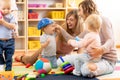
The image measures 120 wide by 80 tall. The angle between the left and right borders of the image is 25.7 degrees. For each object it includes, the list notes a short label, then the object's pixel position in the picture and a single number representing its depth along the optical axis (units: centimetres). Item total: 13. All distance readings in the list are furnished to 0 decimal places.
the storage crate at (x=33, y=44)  416
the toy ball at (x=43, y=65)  227
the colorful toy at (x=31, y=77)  206
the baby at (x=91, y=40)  215
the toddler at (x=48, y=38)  249
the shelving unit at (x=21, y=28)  407
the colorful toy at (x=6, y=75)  202
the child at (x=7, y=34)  229
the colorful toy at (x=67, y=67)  232
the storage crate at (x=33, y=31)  415
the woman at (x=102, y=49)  219
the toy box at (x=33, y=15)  412
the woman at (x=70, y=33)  262
